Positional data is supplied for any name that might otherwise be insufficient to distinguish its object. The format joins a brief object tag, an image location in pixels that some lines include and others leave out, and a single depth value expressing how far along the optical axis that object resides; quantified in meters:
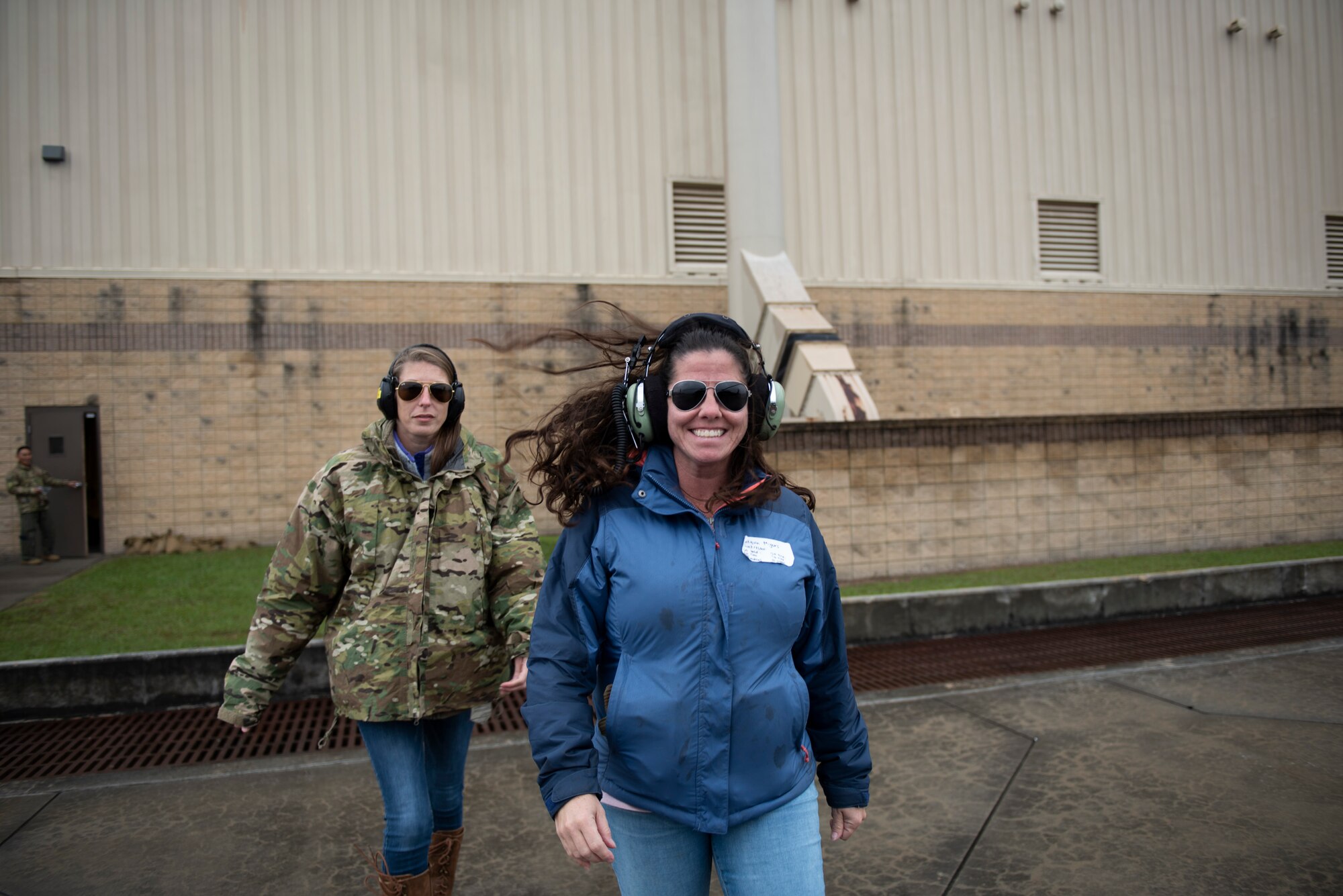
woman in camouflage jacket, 2.71
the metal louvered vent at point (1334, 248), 16.80
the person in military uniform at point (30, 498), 10.53
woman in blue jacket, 1.84
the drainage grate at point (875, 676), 4.75
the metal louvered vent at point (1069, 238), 15.16
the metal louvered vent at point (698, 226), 13.49
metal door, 11.11
